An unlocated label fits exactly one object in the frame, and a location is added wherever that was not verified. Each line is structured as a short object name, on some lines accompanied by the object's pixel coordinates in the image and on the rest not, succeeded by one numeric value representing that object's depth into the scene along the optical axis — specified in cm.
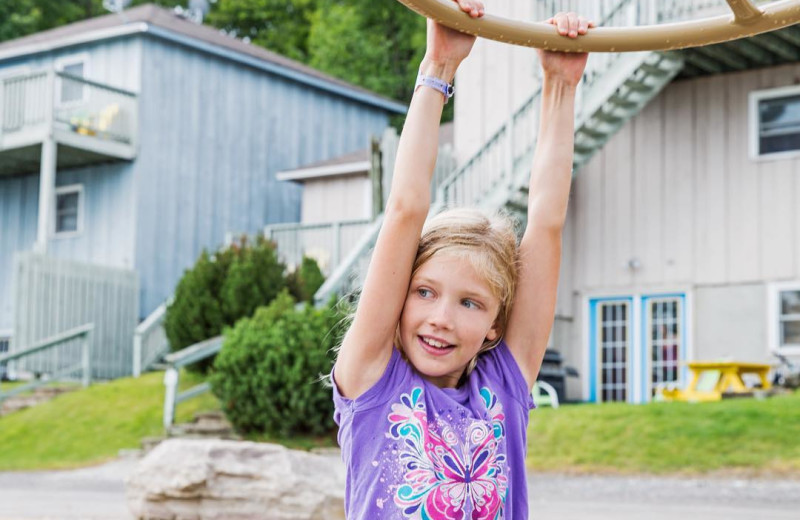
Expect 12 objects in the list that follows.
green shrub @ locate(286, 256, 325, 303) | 1955
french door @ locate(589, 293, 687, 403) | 1877
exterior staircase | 1698
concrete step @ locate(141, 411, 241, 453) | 1595
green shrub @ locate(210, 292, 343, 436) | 1517
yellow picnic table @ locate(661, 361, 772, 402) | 1570
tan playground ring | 266
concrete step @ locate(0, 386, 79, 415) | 2027
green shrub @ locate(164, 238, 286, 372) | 1930
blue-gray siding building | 2459
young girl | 267
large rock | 800
